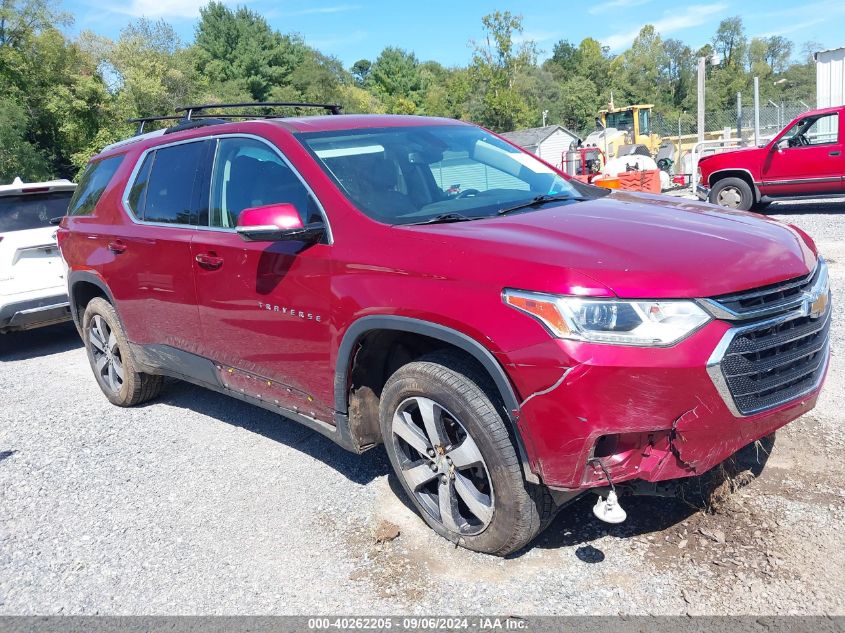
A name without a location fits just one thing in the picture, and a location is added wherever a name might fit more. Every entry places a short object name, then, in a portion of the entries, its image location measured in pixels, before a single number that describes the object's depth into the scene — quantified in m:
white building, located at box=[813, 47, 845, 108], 20.67
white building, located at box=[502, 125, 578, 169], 37.25
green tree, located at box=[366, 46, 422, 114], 73.31
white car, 7.13
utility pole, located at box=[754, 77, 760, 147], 16.70
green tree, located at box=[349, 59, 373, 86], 120.42
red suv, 2.53
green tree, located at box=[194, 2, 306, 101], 62.94
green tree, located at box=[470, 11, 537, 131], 42.64
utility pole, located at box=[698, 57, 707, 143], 16.31
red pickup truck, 12.52
